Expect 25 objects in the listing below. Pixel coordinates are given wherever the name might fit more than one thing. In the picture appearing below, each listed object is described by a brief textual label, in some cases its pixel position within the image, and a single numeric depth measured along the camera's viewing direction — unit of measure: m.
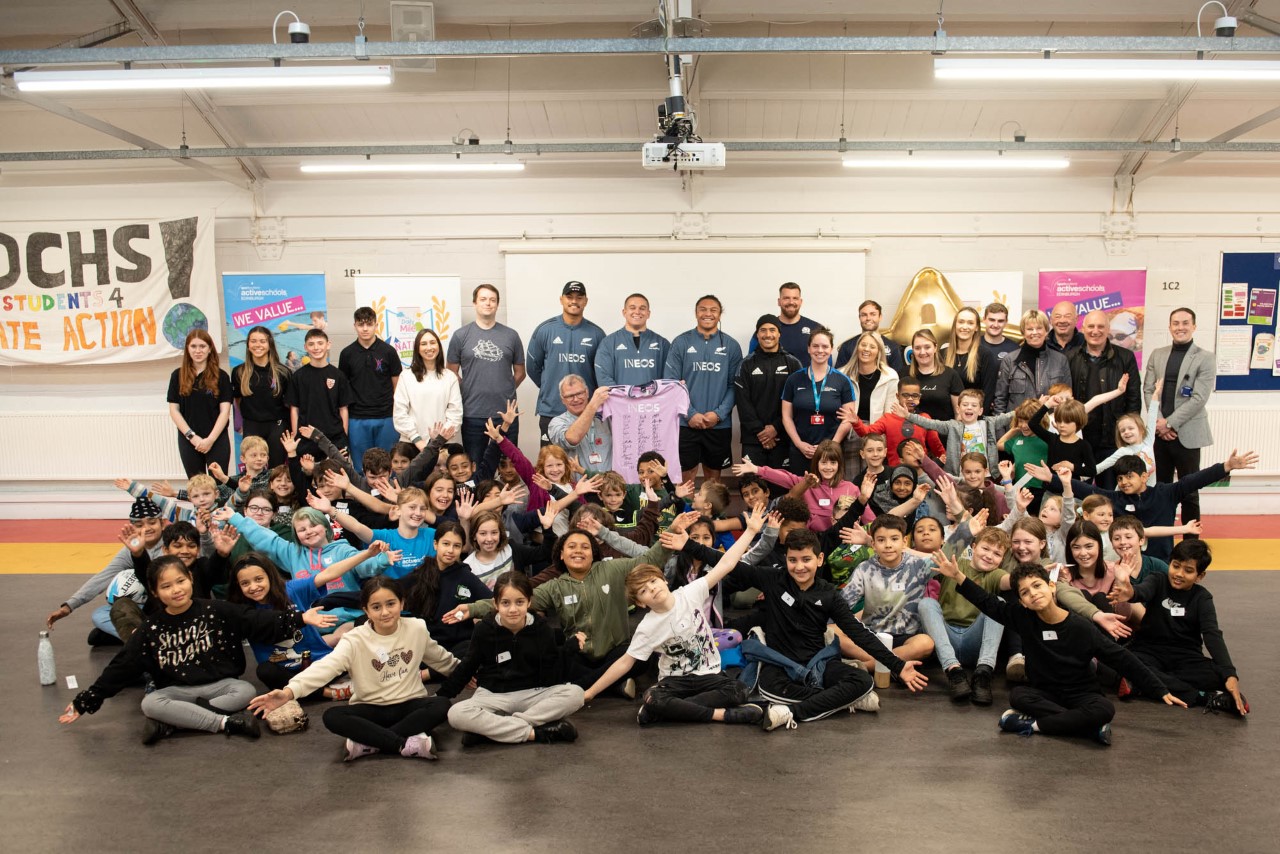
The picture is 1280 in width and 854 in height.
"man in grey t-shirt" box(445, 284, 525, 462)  8.22
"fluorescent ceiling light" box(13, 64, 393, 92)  6.18
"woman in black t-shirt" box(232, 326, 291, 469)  8.06
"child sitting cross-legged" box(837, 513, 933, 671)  5.34
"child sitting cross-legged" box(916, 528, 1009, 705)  5.04
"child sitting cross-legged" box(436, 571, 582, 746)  4.48
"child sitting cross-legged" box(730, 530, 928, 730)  4.73
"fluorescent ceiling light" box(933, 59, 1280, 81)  6.15
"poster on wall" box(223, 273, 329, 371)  9.73
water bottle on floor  5.33
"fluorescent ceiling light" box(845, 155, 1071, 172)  8.94
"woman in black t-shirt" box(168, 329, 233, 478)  8.04
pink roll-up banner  9.82
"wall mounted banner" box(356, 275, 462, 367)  9.70
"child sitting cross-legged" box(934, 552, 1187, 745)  4.46
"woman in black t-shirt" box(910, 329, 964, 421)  7.43
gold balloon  9.70
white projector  7.05
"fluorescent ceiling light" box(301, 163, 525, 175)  9.00
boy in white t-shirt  4.70
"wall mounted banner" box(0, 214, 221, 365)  9.85
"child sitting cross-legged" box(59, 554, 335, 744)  4.57
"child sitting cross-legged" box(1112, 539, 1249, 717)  4.76
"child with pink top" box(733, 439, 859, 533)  6.40
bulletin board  10.05
